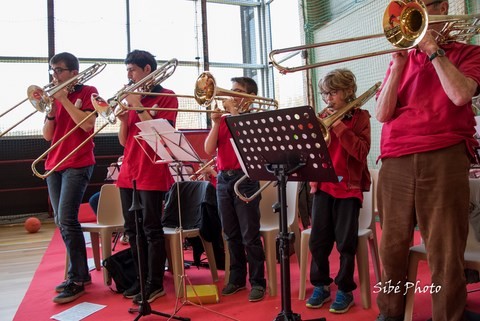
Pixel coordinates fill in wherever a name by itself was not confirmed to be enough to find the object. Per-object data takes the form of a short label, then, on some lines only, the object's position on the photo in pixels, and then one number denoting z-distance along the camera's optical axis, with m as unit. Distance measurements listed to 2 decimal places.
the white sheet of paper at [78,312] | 2.94
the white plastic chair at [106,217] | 3.83
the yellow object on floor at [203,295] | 3.10
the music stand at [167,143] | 2.85
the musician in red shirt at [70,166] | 3.38
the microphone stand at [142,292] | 2.69
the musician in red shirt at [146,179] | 3.17
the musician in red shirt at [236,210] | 3.20
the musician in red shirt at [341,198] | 2.77
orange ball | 6.78
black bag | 3.46
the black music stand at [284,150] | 2.14
